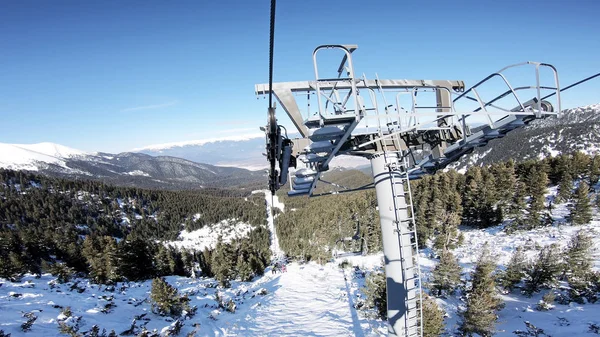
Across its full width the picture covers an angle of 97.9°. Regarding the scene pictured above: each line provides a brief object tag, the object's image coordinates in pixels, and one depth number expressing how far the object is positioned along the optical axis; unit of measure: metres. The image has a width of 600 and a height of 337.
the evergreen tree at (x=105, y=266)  34.62
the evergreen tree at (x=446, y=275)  23.11
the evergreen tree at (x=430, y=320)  13.77
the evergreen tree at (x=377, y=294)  17.39
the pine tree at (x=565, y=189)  42.91
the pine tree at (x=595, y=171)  47.33
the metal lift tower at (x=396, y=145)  5.11
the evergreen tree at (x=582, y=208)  34.92
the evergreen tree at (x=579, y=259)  21.45
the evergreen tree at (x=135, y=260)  36.97
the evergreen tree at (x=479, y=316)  15.73
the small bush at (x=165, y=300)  22.92
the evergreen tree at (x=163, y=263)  45.28
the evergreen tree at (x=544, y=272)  22.00
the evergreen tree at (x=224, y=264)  36.47
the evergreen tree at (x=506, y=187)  45.12
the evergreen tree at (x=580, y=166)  48.94
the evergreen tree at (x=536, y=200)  38.26
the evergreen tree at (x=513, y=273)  23.27
